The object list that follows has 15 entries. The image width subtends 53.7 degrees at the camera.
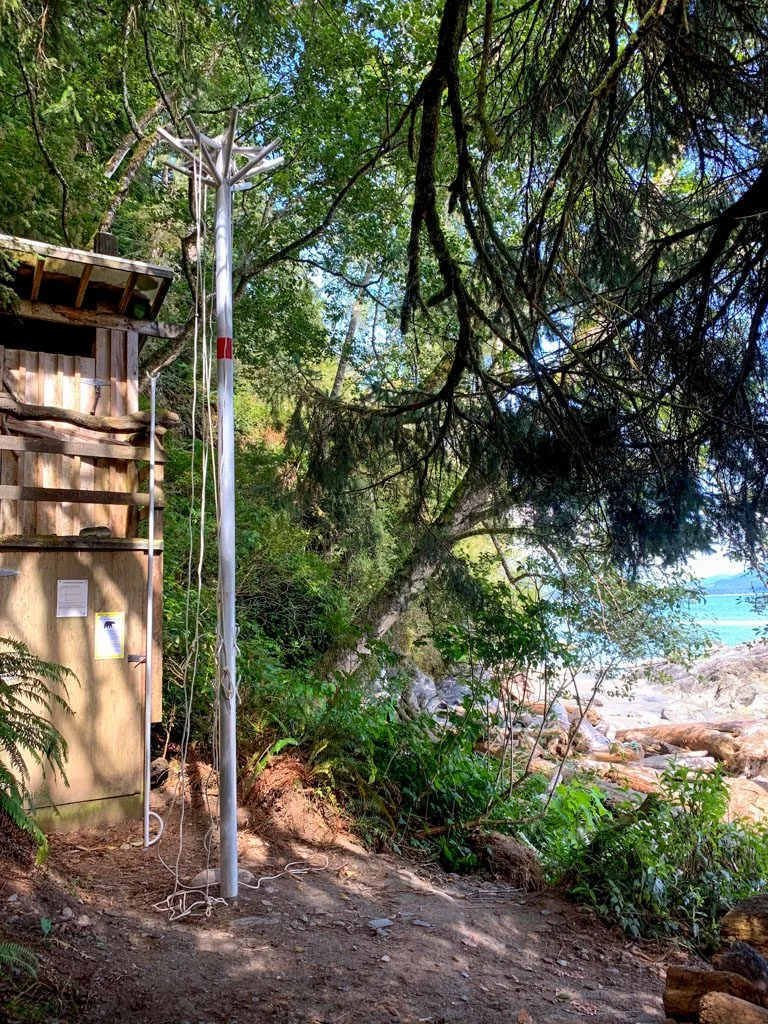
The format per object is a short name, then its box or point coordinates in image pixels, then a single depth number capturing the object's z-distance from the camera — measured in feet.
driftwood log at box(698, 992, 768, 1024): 8.71
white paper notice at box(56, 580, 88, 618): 16.28
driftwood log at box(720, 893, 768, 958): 12.59
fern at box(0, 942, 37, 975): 7.70
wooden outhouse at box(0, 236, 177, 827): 16.11
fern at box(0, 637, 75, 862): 9.61
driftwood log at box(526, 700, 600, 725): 64.78
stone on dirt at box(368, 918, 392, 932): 13.56
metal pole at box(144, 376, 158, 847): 16.53
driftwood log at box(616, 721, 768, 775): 51.03
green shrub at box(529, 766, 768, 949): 15.34
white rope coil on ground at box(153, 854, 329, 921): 12.55
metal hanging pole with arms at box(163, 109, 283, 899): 12.82
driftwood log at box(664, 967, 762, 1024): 9.77
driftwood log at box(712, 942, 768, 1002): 10.57
